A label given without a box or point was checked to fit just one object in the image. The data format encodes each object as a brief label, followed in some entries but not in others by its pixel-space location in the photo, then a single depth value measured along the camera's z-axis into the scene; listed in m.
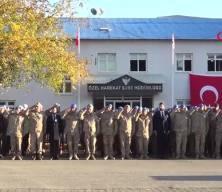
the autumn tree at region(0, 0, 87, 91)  22.39
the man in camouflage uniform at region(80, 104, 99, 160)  22.23
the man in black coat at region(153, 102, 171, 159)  22.95
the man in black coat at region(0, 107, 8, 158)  22.50
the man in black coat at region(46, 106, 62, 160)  22.12
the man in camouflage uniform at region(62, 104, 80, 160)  22.17
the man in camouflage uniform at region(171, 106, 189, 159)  22.91
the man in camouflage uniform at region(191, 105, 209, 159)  22.97
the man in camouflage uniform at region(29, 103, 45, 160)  21.95
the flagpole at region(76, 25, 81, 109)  42.56
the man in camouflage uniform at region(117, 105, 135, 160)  22.52
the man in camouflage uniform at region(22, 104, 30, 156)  22.31
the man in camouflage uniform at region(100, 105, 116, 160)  22.48
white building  45.47
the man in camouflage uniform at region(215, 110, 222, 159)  22.92
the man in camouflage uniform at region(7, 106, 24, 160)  22.09
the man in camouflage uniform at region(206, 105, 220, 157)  23.27
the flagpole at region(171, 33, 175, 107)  44.82
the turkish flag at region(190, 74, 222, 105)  43.62
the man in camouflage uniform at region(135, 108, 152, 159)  22.70
